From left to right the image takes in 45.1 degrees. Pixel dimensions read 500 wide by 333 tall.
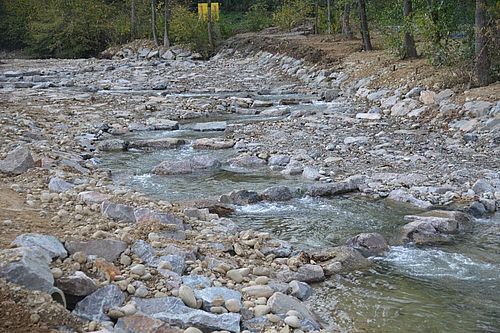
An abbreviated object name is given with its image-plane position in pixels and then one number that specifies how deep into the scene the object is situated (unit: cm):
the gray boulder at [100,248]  509
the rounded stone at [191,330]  414
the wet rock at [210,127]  1441
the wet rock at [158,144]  1256
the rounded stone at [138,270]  495
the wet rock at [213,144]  1237
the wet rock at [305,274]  571
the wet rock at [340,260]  604
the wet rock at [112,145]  1232
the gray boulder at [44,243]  478
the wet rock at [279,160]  1073
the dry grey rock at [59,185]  750
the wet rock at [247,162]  1079
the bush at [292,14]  3447
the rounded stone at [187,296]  461
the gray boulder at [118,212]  632
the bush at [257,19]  4012
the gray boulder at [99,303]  419
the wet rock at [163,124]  1467
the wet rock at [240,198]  838
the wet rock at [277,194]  859
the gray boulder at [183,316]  429
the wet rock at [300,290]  535
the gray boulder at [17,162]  820
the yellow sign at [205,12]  3738
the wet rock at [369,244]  659
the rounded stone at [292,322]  452
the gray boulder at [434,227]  696
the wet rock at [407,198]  817
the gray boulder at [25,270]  407
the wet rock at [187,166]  1030
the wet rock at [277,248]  634
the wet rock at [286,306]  473
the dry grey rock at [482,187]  848
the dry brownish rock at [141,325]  409
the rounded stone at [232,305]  464
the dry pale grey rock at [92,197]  688
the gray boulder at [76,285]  437
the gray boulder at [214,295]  466
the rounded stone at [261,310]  468
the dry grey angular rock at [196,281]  496
